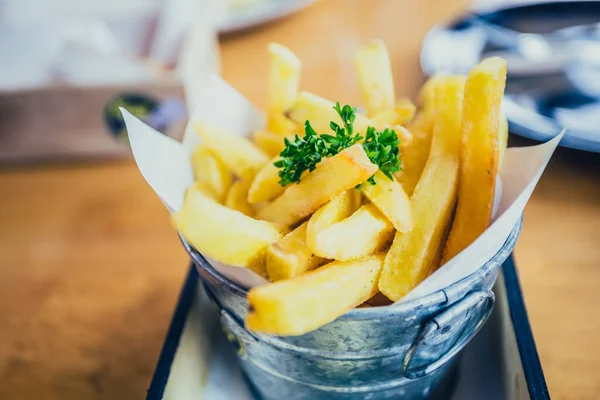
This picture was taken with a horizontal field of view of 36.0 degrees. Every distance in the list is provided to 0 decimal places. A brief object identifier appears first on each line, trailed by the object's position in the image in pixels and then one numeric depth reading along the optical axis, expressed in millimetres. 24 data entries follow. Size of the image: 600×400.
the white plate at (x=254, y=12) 618
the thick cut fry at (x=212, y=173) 316
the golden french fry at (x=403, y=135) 288
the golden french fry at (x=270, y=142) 320
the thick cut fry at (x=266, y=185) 295
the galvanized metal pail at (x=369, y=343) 269
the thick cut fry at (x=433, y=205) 273
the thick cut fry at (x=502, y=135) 296
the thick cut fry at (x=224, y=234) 269
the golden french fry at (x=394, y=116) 306
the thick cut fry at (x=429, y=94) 303
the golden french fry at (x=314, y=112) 309
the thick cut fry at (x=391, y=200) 274
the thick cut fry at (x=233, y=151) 310
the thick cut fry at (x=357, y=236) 262
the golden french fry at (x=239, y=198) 307
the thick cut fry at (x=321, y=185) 266
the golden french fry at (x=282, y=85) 324
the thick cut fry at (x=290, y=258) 262
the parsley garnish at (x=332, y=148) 283
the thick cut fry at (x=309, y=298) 247
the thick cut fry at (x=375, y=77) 317
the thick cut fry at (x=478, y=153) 277
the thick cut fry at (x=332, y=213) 264
